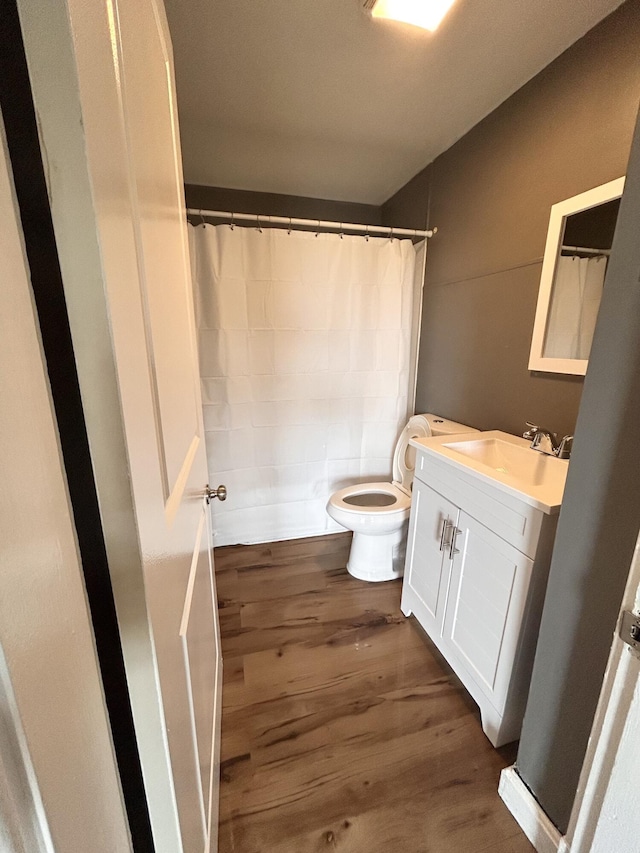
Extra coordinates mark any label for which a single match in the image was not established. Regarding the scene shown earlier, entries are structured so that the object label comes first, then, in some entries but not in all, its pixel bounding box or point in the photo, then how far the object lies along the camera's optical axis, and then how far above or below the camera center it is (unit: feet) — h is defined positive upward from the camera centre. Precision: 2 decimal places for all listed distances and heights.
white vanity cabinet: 3.59 -2.65
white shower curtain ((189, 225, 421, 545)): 6.73 -0.54
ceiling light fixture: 3.95 +3.48
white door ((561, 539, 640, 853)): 1.95 -2.33
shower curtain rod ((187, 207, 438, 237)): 6.31 +2.03
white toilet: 6.22 -2.98
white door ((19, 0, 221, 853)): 1.05 +0.02
